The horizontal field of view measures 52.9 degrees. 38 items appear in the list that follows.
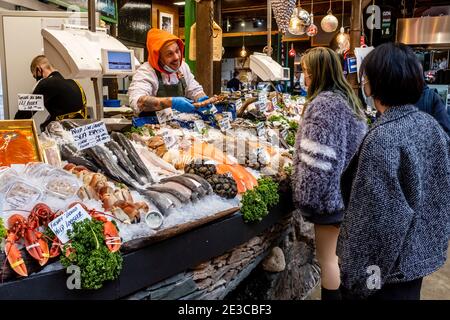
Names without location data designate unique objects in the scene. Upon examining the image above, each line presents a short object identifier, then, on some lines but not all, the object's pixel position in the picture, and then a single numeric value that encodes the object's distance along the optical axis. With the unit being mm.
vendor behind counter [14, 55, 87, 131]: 4469
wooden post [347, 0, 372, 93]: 7684
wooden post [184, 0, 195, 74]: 6508
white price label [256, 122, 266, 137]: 4055
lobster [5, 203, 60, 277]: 1658
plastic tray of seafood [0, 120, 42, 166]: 2393
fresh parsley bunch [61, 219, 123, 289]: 1768
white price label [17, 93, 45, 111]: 2856
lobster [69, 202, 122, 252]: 1874
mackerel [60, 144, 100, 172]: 2575
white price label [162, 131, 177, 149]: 3309
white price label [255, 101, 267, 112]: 4730
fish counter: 1769
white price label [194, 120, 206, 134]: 3876
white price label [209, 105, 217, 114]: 4066
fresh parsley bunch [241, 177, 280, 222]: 2730
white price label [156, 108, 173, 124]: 3863
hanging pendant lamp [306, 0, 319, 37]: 10516
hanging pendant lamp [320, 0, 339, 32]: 9508
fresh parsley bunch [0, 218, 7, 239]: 1682
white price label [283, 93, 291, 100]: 6184
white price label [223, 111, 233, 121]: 4158
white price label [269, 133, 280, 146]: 4122
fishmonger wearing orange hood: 3689
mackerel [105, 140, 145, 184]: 2637
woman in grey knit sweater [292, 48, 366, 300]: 2848
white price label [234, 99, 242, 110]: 4582
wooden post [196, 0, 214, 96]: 4898
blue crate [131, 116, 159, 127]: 3766
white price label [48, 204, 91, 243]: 1791
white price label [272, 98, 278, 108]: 5418
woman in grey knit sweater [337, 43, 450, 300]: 1747
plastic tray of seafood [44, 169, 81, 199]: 2039
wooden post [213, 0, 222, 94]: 8117
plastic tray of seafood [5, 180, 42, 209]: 1896
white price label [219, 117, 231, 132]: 3977
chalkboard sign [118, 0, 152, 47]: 10430
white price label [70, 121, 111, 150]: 2473
